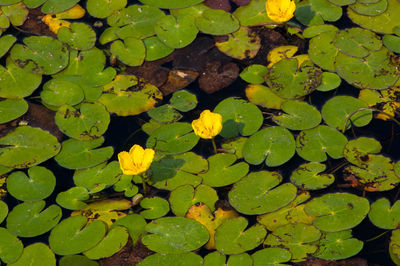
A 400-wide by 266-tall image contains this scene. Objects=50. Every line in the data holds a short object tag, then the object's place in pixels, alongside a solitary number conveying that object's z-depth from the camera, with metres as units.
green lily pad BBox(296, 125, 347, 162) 6.64
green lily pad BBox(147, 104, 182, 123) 7.11
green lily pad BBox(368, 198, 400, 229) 6.01
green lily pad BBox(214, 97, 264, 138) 6.94
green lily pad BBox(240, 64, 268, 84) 7.52
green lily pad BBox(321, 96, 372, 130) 6.94
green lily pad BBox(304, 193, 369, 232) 6.00
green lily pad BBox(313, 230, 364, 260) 5.78
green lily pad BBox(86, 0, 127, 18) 8.42
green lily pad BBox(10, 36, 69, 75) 7.72
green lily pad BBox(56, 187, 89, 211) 6.38
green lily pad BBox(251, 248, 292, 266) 5.76
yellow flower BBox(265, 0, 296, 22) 7.34
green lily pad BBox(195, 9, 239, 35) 8.05
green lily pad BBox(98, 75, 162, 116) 7.28
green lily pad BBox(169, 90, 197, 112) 7.24
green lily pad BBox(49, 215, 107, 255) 6.00
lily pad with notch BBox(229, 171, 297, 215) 6.19
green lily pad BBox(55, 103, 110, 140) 7.01
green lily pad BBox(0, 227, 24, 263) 5.95
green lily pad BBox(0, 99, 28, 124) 7.20
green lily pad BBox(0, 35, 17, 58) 7.92
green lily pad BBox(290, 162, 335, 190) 6.36
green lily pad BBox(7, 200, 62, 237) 6.17
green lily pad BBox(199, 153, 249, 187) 6.48
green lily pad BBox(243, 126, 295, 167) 6.61
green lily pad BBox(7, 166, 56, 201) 6.46
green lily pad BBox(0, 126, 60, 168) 6.76
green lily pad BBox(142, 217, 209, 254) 5.92
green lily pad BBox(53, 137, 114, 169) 6.71
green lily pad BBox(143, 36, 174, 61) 7.87
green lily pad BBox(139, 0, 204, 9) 8.37
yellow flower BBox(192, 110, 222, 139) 6.27
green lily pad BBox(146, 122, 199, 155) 6.78
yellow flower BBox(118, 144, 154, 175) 5.99
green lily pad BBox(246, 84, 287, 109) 7.22
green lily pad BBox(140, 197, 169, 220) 6.27
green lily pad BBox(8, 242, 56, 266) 5.93
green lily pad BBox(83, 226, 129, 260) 5.96
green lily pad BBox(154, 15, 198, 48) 7.96
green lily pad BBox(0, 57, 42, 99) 7.48
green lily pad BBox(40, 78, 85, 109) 7.34
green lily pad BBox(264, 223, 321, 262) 5.84
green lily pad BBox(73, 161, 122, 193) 6.52
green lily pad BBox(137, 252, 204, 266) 5.81
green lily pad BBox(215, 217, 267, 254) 5.88
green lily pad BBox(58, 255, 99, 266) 5.92
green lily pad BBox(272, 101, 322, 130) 6.91
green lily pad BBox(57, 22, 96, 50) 7.97
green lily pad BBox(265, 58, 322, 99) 7.27
